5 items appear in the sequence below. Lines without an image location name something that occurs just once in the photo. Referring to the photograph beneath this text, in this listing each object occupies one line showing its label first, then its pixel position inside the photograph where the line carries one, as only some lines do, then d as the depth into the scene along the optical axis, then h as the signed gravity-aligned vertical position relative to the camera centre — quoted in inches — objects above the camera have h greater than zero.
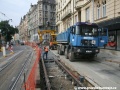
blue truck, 335.3 +15.5
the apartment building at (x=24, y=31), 2703.7 +334.8
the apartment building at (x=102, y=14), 403.3 +139.4
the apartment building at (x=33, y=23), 1871.0 +378.0
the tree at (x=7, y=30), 1448.6 +181.8
